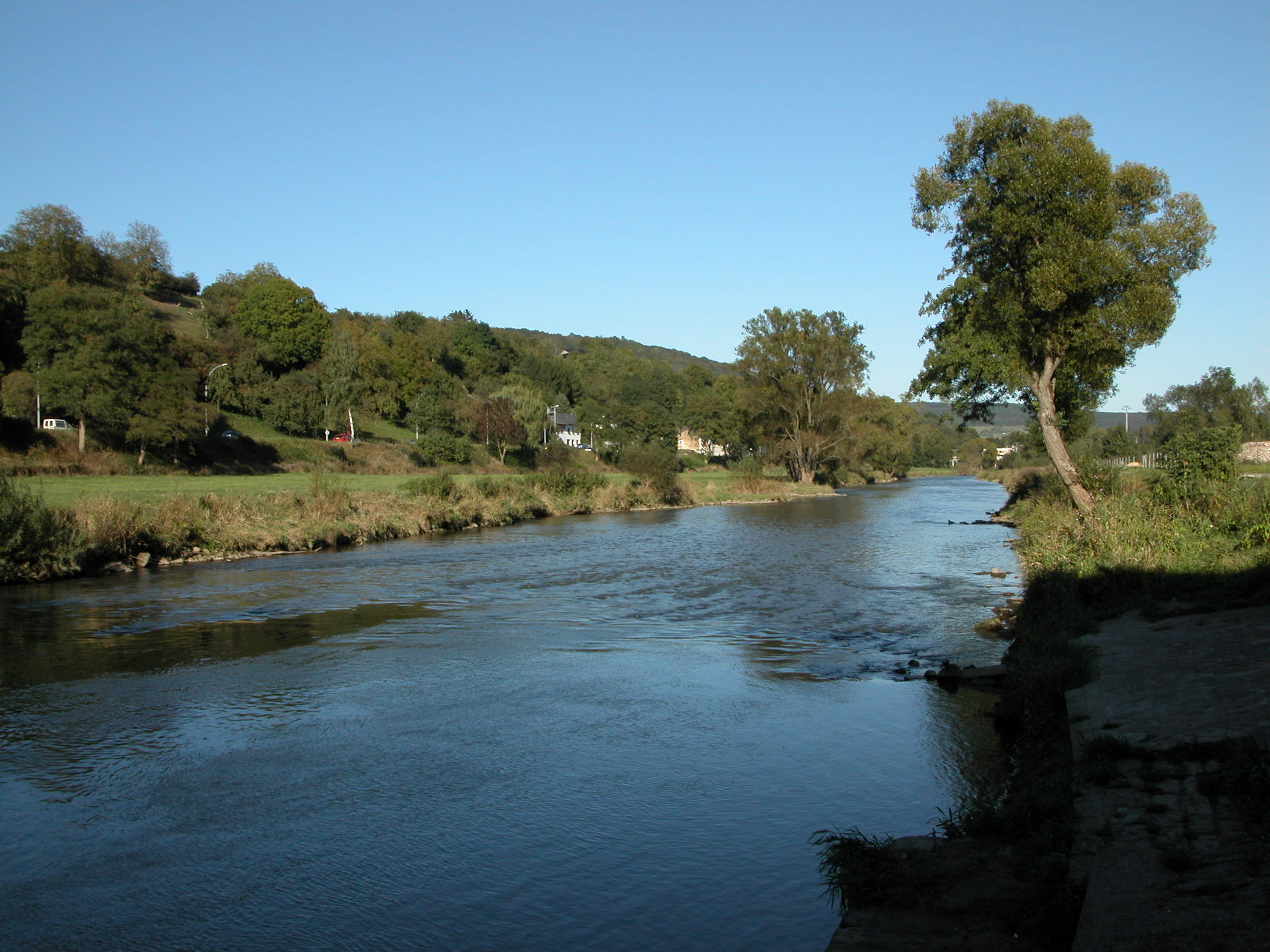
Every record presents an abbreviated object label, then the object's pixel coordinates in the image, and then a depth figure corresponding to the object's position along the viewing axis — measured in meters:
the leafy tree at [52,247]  80.00
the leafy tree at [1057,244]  22.39
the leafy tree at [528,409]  83.88
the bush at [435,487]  39.94
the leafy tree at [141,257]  103.50
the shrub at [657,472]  56.81
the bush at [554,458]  74.93
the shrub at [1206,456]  19.23
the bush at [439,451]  74.44
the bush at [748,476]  65.12
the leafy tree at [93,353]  49.69
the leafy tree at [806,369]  71.62
